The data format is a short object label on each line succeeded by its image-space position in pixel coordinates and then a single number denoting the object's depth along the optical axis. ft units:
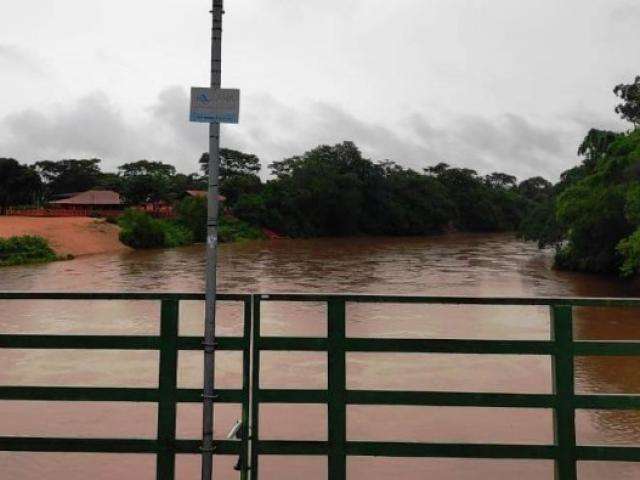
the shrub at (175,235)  139.33
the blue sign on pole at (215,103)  9.77
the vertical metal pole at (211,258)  9.70
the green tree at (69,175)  223.92
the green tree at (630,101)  76.33
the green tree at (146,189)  178.81
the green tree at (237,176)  199.82
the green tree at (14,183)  177.99
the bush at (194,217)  153.69
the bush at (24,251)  98.60
